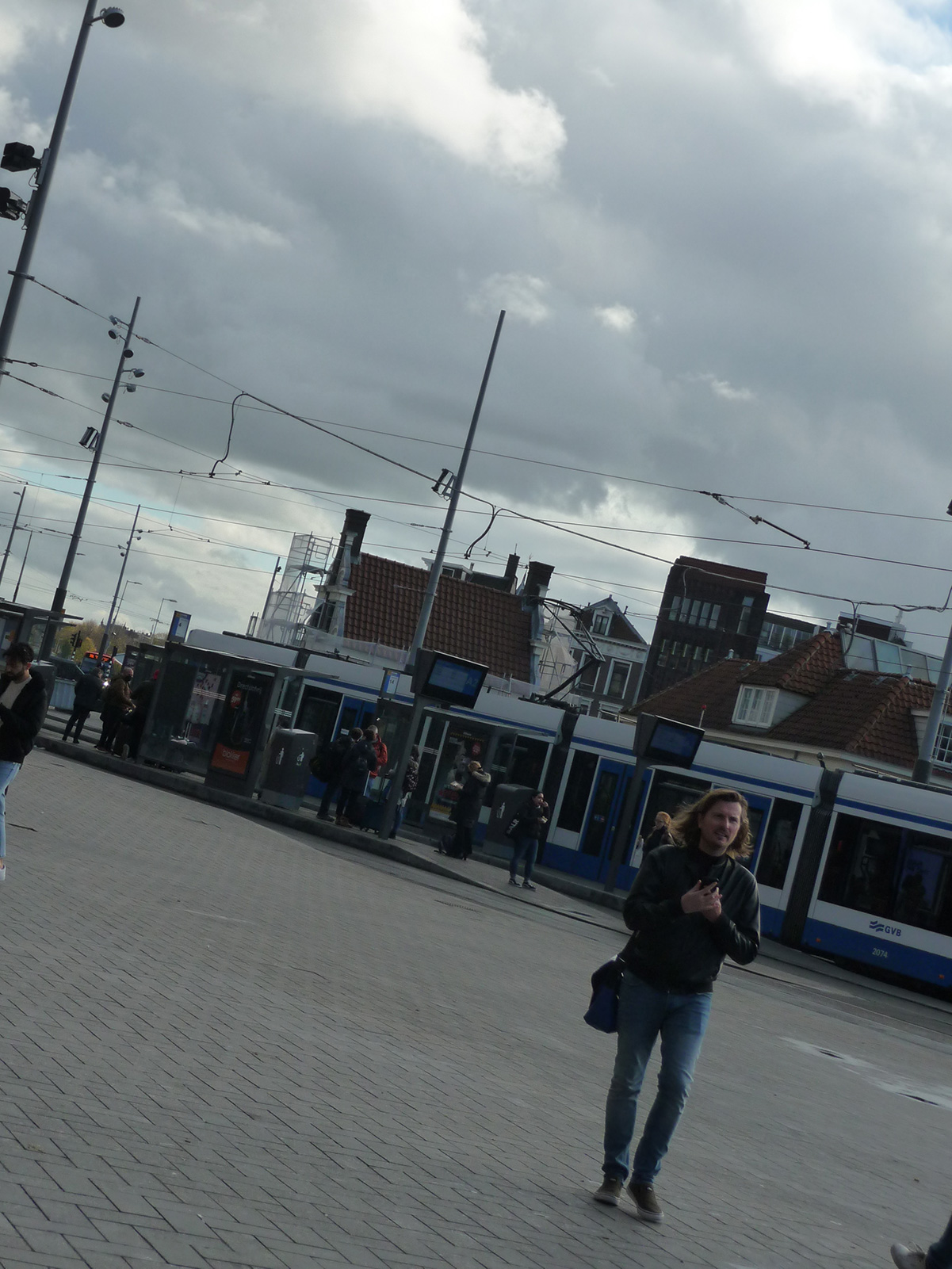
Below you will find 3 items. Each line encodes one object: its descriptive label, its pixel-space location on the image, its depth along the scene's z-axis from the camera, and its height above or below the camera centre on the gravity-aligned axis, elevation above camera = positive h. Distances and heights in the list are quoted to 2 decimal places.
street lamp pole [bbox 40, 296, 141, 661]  41.22 +4.15
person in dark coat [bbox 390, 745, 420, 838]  28.84 -0.94
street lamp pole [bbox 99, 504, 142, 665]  93.12 +3.90
